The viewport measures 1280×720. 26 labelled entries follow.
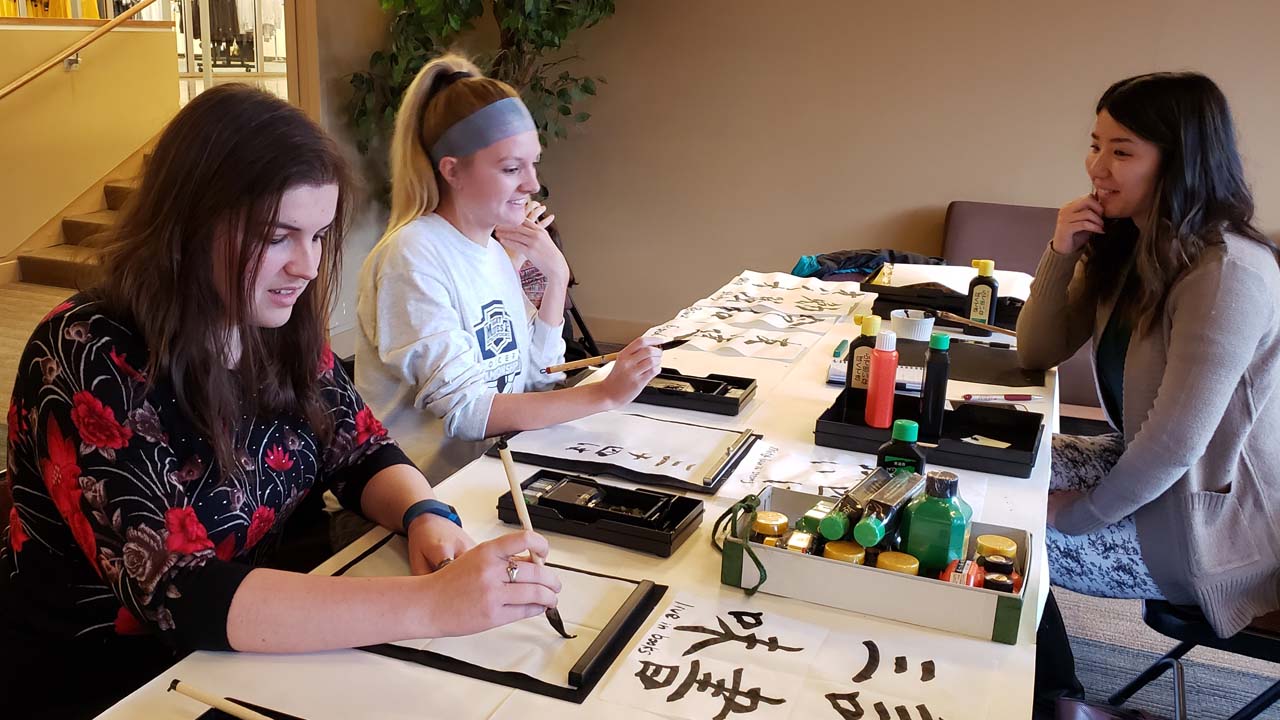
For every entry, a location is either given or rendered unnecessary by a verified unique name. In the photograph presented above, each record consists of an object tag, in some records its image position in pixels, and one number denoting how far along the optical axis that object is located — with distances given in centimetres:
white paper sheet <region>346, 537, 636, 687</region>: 100
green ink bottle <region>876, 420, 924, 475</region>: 134
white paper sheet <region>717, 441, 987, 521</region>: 146
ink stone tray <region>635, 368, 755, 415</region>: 181
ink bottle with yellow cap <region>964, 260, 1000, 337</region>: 254
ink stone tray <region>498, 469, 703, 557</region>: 124
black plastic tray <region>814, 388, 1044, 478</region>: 154
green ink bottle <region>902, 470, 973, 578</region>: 112
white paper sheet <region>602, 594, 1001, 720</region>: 96
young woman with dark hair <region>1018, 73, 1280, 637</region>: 170
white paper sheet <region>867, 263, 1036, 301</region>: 286
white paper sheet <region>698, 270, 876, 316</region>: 276
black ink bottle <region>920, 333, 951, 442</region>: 161
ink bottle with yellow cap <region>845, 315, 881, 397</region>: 180
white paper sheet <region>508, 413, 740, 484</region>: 151
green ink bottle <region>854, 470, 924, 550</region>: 113
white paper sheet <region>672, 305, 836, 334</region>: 253
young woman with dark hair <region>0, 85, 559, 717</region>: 102
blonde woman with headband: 169
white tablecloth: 93
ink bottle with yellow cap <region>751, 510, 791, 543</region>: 118
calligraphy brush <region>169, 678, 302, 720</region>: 88
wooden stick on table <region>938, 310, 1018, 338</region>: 251
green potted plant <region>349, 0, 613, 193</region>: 415
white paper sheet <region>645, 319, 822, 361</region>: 229
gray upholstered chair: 414
